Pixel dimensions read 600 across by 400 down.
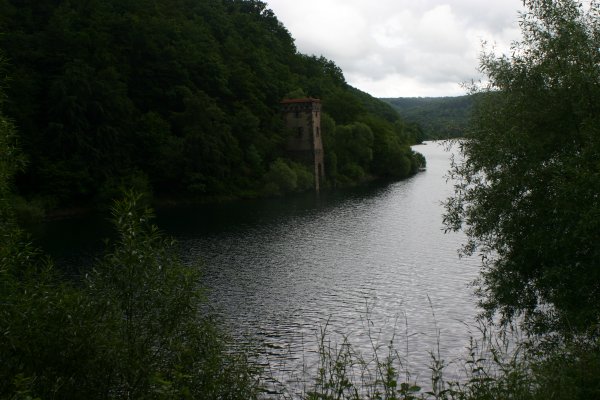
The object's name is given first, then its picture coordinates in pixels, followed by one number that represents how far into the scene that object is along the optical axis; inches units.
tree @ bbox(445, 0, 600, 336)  593.3
